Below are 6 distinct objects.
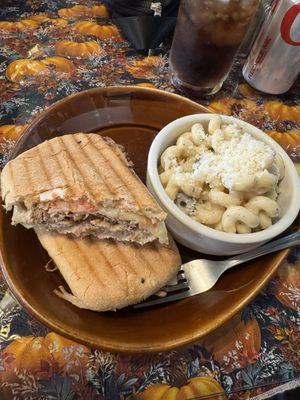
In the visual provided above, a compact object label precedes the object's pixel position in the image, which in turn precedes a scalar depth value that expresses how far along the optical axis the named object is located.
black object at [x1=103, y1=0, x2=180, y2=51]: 0.42
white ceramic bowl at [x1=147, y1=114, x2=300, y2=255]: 0.25
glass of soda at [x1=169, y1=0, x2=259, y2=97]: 0.32
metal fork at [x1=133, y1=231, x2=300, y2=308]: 0.25
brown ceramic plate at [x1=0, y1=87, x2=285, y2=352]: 0.22
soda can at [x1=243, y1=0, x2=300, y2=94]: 0.35
